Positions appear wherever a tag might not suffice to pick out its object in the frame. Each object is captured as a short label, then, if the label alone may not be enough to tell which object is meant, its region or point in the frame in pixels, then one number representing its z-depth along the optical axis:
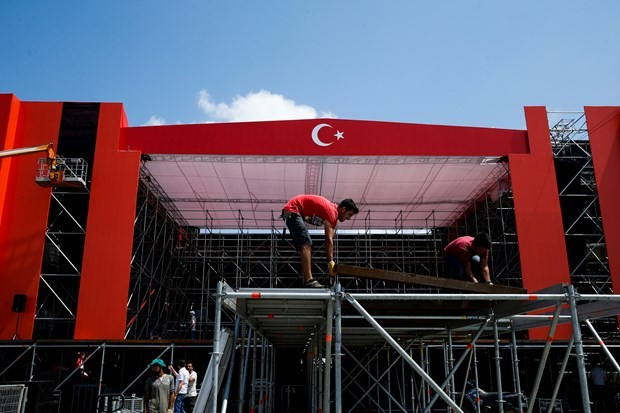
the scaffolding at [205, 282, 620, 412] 5.16
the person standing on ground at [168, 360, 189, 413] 11.17
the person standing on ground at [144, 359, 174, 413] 9.51
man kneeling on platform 6.90
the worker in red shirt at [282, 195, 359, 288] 5.96
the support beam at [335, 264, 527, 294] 5.48
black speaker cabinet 14.88
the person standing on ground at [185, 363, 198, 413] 11.66
